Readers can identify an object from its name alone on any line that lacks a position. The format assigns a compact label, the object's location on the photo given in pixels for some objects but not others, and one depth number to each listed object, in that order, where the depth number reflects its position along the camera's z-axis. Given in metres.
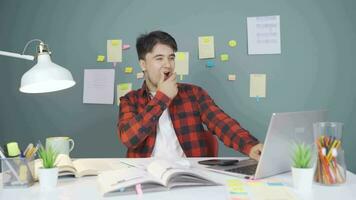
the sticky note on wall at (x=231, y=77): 2.65
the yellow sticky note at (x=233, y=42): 2.66
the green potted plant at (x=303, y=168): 1.13
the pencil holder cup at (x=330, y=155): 1.18
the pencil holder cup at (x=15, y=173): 1.24
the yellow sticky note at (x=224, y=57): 2.66
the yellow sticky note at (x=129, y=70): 2.74
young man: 1.86
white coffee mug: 1.62
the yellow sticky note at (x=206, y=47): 2.67
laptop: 1.23
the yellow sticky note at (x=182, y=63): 2.70
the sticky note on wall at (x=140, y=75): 2.73
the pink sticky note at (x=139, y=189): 1.13
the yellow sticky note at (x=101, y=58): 2.77
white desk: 1.09
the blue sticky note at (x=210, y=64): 2.67
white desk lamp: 1.38
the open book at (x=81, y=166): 1.36
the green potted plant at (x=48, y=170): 1.20
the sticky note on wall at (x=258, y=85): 2.63
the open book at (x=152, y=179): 1.13
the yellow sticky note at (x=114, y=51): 2.75
